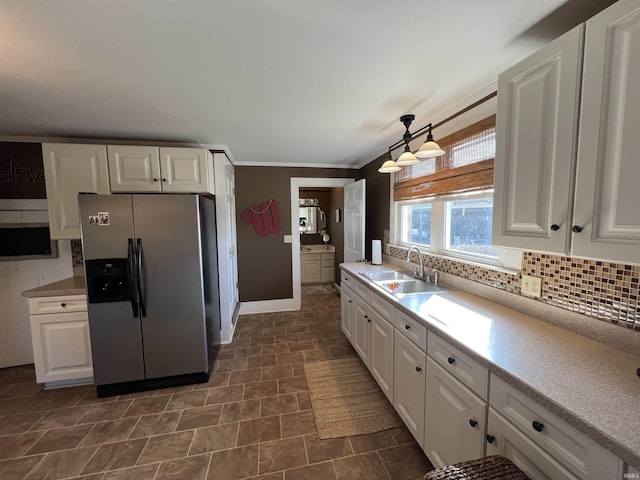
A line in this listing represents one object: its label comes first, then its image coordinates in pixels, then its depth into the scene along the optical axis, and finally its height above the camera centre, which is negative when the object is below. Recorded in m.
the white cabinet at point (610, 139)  0.81 +0.26
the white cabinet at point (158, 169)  2.54 +0.53
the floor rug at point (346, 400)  1.89 -1.47
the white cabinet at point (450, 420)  1.13 -0.96
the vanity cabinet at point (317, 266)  5.51 -0.97
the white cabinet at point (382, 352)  1.92 -1.03
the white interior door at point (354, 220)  3.52 +0.00
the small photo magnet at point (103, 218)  2.14 +0.04
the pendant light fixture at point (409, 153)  1.79 +0.47
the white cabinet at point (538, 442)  0.73 -0.71
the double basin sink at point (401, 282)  2.25 -0.56
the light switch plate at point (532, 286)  1.45 -0.38
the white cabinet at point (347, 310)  2.79 -1.00
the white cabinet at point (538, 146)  0.98 +0.30
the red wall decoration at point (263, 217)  3.99 +0.06
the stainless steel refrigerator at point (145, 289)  2.16 -0.57
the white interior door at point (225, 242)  3.04 -0.25
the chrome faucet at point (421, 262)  2.36 -0.38
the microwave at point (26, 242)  2.62 -0.19
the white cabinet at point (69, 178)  2.44 +0.42
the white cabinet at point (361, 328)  2.35 -1.02
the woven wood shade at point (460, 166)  1.74 +0.42
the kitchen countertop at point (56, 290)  2.23 -0.58
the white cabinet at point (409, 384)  1.53 -1.04
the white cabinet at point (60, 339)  2.27 -1.01
